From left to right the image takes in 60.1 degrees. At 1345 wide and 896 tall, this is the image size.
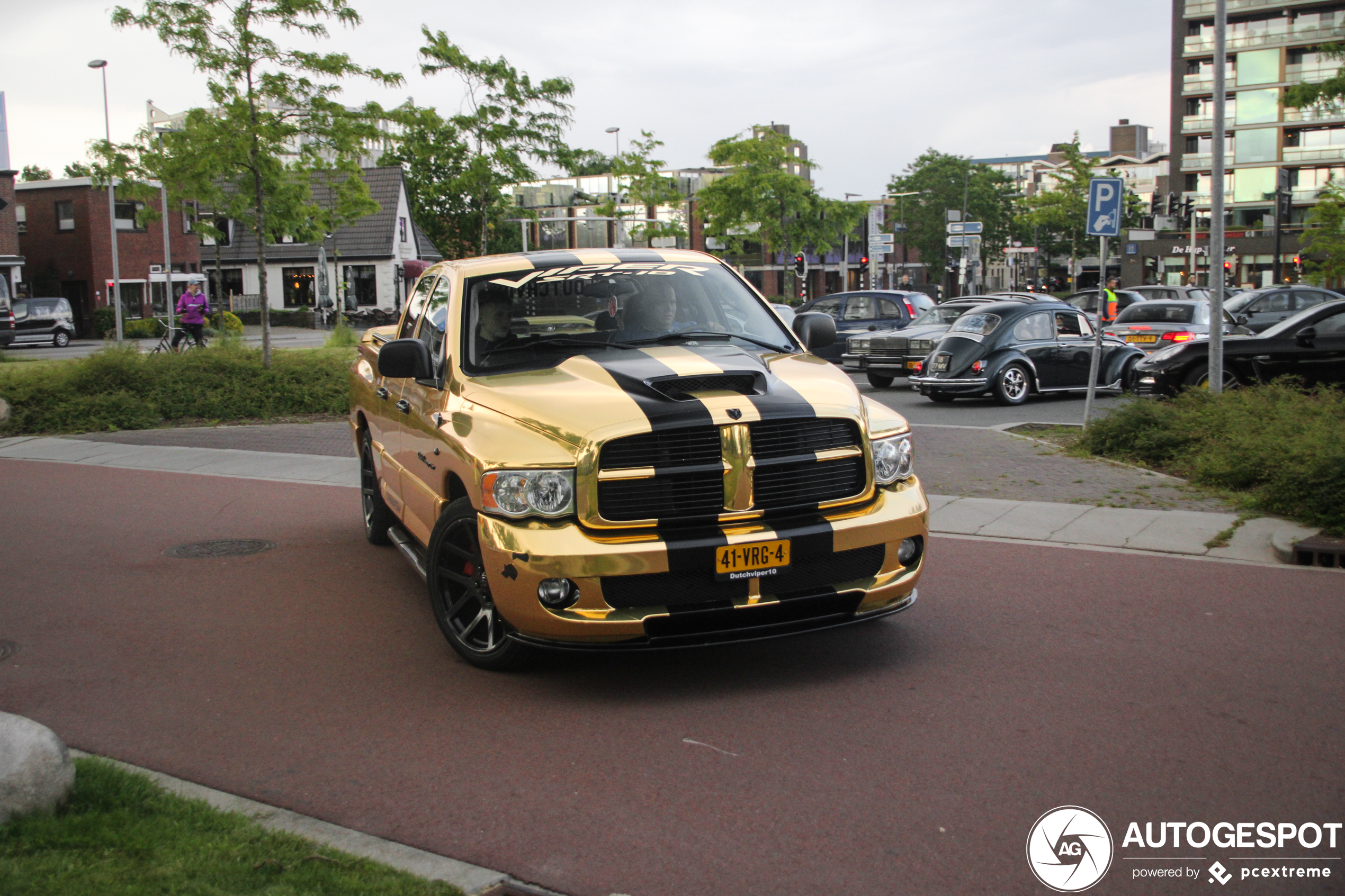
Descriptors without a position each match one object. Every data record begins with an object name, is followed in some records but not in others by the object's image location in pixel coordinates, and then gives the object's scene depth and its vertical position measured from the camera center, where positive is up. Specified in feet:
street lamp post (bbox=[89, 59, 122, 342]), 125.08 +10.40
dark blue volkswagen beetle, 58.70 -2.85
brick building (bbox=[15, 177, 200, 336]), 164.76 +9.62
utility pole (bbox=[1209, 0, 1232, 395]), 40.01 +1.49
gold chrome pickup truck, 15.48 -2.46
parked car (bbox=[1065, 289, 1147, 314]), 103.40 +0.01
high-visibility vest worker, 100.73 -0.64
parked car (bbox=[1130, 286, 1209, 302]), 93.76 +0.45
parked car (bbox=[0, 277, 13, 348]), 126.52 -0.58
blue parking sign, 44.47 +3.59
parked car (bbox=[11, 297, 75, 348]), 131.44 -0.59
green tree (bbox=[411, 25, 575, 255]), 85.81 +13.70
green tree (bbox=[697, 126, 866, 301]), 143.74 +12.89
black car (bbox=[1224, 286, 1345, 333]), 88.84 -0.42
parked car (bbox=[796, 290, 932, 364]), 80.69 -0.56
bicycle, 72.79 -1.84
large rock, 11.54 -4.54
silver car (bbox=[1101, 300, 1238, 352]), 73.97 -1.64
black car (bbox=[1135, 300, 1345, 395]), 46.09 -2.43
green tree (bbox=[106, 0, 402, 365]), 55.67 +9.98
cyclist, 81.97 +0.09
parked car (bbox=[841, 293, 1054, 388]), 68.18 -2.76
